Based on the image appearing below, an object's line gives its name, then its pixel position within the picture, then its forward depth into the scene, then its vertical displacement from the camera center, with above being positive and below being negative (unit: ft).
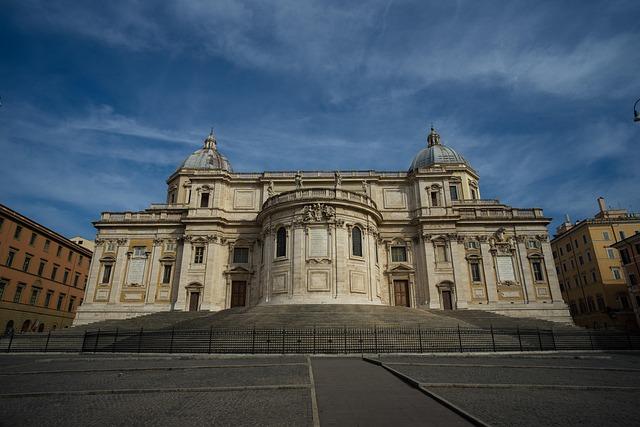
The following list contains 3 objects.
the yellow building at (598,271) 141.69 +22.78
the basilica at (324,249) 106.93 +24.84
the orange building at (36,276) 116.78 +18.61
